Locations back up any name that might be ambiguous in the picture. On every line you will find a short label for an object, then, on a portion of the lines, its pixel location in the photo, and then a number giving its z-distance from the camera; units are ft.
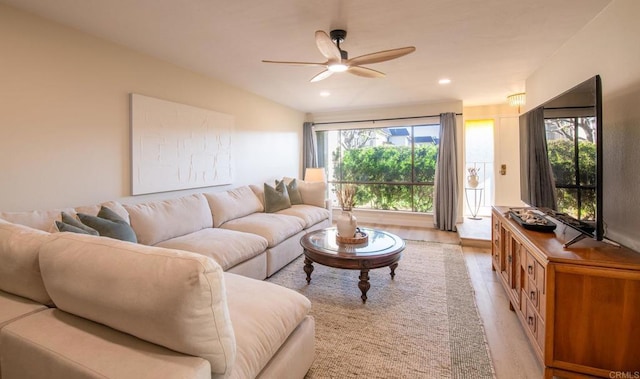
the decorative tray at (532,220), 7.02
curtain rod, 17.32
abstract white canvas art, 9.53
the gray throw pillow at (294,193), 15.37
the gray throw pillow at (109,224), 6.66
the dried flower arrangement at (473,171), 18.52
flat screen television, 5.53
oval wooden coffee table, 8.25
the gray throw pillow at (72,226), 5.75
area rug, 5.85
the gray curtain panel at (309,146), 20.34
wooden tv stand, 4.79
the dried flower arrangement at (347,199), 9.88
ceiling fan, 6.96
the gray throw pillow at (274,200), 13.74
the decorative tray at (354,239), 9.46
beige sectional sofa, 2.92
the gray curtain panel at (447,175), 16.79
